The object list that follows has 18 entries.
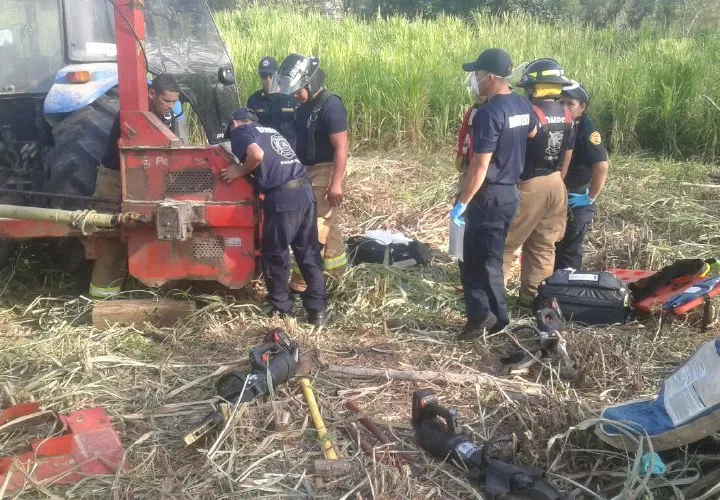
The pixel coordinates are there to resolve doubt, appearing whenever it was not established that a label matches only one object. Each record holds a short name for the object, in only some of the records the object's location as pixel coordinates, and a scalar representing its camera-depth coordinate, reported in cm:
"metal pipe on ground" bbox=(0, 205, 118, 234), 408
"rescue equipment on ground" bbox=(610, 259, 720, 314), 441
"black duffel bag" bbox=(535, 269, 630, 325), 438
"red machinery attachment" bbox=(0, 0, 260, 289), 409
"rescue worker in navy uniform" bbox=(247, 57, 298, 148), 634
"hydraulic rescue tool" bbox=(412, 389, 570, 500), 258
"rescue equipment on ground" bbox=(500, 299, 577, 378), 371
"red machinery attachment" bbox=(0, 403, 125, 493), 284
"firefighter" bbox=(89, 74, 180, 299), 440
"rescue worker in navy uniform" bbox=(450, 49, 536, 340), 404
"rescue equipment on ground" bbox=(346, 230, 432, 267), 556
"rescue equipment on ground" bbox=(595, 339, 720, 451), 262
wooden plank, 433
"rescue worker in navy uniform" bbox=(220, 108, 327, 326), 425
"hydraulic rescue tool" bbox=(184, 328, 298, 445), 325
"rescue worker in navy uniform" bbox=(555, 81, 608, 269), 492
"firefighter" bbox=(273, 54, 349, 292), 488
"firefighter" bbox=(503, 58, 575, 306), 455
